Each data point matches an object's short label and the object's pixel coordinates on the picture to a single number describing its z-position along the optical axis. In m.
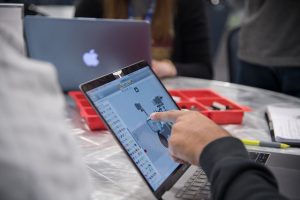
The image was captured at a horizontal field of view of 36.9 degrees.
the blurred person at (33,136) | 0.38
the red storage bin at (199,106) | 1.21
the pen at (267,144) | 1.11
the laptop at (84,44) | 1.35
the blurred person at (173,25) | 1.98
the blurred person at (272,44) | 1.76
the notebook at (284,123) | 1.15
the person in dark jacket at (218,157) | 0.62
